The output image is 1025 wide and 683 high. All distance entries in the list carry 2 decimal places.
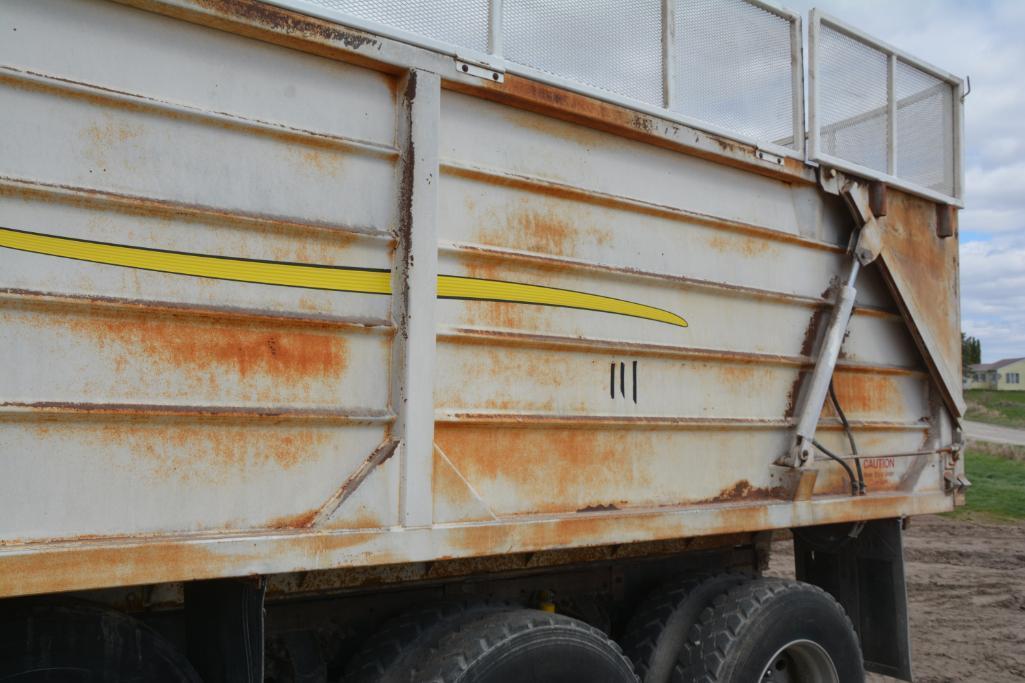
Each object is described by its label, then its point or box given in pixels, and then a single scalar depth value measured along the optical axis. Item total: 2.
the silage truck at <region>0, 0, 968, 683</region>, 2.24
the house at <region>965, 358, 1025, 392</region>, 87.75
